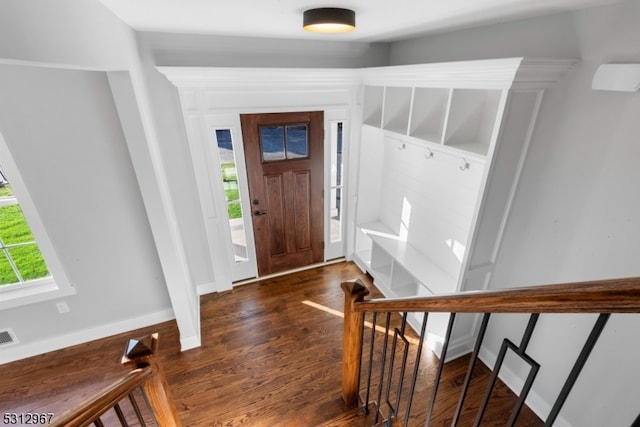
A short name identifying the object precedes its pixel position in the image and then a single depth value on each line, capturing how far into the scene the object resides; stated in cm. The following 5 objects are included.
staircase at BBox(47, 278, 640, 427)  61
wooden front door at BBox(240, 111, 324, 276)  301
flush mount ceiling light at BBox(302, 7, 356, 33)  161
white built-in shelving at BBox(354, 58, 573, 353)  178
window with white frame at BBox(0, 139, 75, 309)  221
